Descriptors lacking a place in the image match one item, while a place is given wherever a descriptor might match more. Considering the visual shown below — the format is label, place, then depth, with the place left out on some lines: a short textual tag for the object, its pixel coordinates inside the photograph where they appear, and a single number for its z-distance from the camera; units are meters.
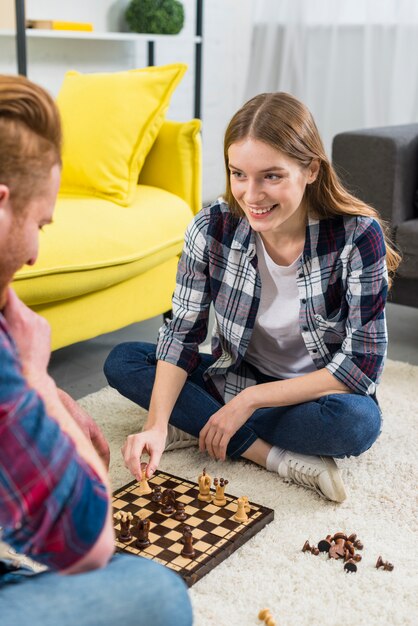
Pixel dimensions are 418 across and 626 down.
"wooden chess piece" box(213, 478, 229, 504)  1.66
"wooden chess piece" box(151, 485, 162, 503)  1.66
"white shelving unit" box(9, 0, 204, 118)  3.24
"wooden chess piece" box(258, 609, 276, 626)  1.32
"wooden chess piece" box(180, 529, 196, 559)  1.46
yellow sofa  2.27
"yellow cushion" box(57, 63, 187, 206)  2.68
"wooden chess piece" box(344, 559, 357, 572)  1.48
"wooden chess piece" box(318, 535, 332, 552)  1.54
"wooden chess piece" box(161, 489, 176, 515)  1.62
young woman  1.69
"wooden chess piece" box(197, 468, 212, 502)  1.67
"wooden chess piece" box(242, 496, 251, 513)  1.62
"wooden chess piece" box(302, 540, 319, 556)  1.53
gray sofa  2.77
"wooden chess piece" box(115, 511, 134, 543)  1.52
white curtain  4.36
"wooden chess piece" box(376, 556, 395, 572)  1.49
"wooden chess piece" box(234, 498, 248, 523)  1.60
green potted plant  4.05
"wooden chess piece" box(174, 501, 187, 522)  1.59
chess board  1.46
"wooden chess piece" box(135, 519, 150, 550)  1.50
